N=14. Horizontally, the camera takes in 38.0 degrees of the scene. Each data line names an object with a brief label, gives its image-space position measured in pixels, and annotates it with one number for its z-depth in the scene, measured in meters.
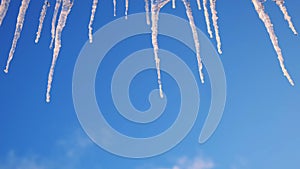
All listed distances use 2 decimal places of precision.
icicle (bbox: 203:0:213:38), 2.81
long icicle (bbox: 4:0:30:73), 2.88
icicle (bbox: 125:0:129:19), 2.90
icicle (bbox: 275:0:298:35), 2.65
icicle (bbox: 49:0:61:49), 2.89
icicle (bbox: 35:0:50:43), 2.92
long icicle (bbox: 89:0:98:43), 2.85
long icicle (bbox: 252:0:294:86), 2.60
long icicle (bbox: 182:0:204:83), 2.79
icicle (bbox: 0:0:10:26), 2.76
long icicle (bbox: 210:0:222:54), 2.84
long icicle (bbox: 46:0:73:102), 2.83
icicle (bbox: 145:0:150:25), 3.01
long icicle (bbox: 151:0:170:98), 2.81
